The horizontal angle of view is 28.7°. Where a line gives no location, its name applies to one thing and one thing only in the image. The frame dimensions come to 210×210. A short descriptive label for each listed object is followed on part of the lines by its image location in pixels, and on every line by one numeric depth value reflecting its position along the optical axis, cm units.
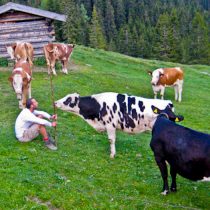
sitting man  1238
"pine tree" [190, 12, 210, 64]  8924
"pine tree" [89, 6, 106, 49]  8684
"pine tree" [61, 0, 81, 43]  7338
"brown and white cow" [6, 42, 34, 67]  2294
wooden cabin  2712
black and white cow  1270
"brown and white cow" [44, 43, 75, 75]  2461
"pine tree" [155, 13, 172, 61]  8119
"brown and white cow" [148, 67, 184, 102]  2348
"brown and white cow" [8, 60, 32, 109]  1650
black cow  901
